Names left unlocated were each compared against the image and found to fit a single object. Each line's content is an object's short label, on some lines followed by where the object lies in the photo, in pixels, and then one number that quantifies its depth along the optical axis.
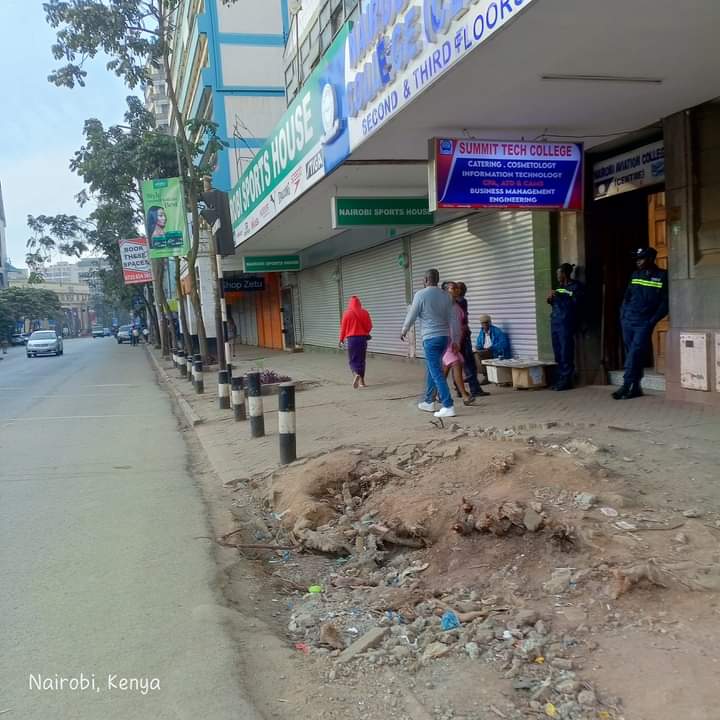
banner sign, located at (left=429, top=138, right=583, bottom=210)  7.55
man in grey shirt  8.05
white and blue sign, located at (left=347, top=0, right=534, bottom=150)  5.53
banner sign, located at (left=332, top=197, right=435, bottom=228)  11.24
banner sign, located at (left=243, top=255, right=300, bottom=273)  21.56
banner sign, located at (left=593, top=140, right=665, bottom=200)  8.33
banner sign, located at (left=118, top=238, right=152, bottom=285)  27.36
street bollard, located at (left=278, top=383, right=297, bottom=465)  6.95
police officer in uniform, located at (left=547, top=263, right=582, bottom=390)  9.12
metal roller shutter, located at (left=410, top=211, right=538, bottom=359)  10.85
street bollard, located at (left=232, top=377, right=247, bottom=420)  10.13
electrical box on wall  7.42
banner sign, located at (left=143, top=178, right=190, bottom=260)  16.12
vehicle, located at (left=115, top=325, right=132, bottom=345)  62.31
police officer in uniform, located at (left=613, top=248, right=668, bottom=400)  7.86
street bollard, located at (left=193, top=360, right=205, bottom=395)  14.16
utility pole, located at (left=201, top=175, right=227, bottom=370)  11.97
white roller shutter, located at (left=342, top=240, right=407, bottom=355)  16.19
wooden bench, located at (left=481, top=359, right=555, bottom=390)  9.76
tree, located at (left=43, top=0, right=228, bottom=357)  15.23
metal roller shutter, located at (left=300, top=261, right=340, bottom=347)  21.73
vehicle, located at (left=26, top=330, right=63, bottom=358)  39.91
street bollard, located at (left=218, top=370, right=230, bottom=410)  11.60
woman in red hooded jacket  11.85
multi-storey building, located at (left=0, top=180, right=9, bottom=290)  98.94
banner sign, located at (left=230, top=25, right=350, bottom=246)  9.23
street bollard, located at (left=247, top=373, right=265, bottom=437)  8.45
